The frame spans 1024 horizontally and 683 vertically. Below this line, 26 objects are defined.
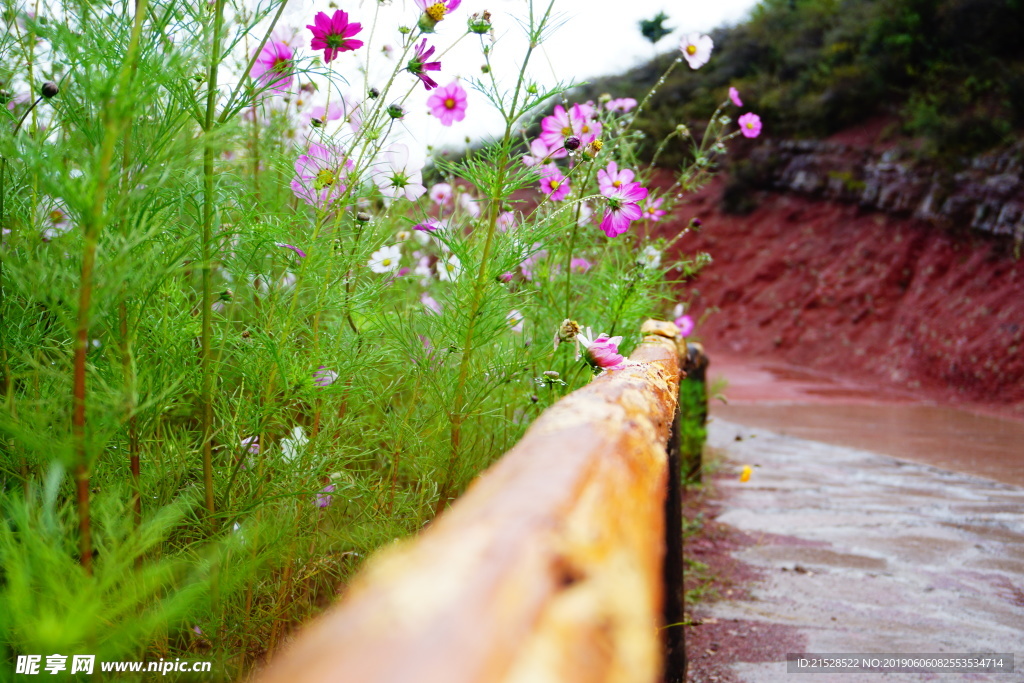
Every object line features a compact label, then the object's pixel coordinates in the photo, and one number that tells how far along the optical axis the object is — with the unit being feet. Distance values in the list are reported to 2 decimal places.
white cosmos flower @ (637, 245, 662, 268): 7.43
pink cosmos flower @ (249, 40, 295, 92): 3.91
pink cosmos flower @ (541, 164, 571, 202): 5.12
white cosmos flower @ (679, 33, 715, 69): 7.31
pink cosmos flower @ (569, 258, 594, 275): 8.01
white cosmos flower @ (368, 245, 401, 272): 5.36
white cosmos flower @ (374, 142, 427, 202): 4.83
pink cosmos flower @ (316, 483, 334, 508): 4.23
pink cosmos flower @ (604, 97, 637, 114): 7.81
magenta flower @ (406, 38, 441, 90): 4.49
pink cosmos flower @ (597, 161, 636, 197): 5.68
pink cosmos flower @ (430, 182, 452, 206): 6.92
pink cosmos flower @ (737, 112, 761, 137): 8.18
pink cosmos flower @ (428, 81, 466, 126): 5.83
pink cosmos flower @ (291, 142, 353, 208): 4.43
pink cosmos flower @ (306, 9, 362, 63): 4.10
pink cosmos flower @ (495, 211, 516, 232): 5.04
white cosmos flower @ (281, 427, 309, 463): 3.85
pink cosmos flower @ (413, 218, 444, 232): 4.68
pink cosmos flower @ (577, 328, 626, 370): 4.32
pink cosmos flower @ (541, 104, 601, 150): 6.16
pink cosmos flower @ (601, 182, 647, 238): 5.09
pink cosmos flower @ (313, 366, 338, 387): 4.03
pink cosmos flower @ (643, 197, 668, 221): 7.83
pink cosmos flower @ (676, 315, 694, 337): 10.91
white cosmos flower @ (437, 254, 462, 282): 4.74
